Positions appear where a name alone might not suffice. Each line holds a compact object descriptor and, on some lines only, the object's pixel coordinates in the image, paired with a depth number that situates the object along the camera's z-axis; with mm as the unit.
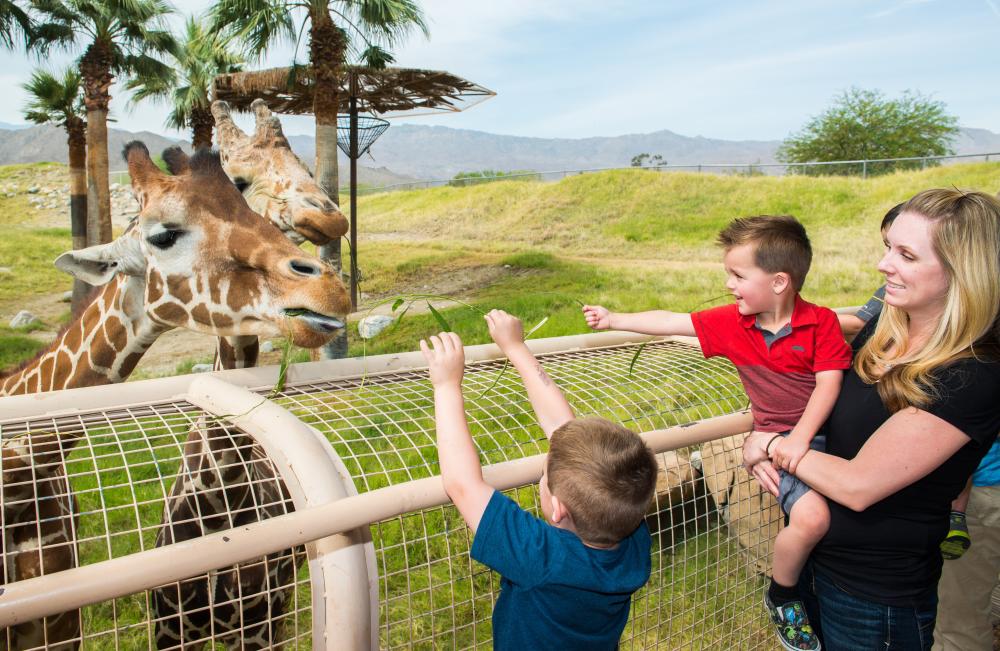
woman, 1843
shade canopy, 12031
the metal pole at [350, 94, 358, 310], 13796
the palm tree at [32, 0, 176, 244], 14836
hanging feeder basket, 13773
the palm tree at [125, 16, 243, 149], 16391
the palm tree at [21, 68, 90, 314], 19422
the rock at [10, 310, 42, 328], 16016
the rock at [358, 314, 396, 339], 12431
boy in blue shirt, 1571
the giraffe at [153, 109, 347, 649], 2764
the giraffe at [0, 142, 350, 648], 2615
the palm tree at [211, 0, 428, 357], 10617
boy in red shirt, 2219
